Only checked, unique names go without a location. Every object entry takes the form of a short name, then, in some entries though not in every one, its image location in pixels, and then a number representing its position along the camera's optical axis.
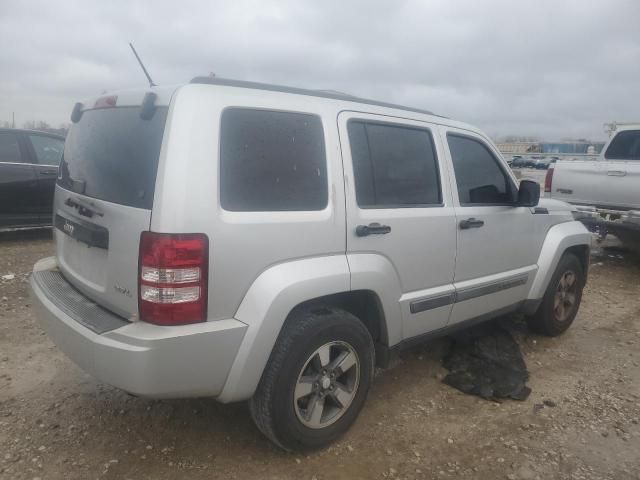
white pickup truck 6.40
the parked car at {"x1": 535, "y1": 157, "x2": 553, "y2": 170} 51.34
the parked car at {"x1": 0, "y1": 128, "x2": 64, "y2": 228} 6.78
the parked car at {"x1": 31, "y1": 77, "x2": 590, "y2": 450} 2.15
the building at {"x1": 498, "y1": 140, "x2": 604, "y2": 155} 70.94
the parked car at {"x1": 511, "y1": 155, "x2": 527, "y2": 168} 54.66
